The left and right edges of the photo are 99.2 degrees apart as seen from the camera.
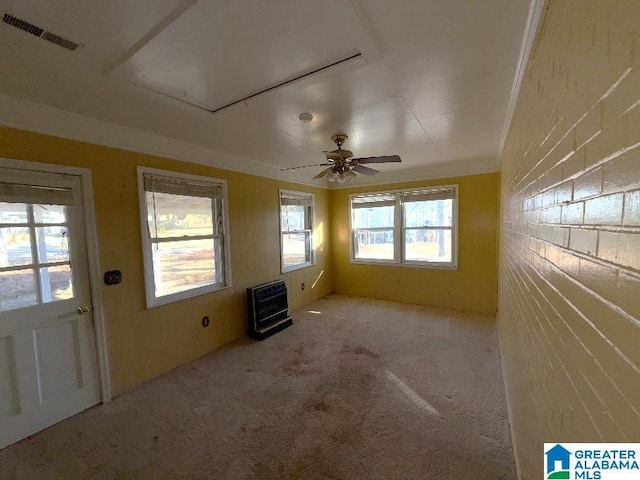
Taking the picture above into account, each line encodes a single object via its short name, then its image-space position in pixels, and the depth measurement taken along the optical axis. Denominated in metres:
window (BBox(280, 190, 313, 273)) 4.48
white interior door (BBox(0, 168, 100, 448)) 1.91
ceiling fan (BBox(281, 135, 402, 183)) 2.64
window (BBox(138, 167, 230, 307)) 2.70
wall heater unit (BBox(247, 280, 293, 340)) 3.57
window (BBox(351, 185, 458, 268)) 4.52
